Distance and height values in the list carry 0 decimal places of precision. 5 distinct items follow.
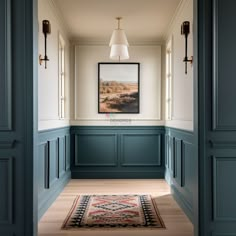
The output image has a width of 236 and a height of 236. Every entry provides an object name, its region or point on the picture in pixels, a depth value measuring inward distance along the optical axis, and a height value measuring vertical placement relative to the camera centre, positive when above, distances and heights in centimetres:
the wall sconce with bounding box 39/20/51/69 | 393 +97
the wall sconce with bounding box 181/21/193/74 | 396 +97
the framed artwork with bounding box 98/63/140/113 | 657 +51
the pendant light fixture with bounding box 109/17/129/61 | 488 +98
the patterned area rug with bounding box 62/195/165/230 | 357 -113
